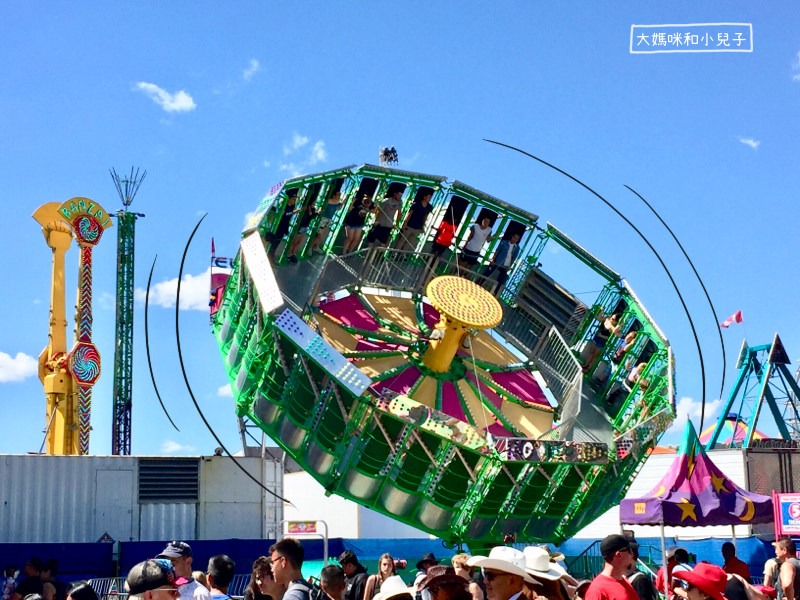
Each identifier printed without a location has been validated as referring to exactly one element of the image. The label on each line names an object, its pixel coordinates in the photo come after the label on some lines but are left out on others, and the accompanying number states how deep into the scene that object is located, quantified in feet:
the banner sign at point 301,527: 64.34
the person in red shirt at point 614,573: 23.27
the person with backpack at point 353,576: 36.35
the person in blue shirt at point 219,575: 26.37
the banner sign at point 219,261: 90.68
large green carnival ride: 69.00
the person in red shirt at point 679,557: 42.29
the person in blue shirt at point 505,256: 90.33
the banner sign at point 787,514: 58.85
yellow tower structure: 119.96
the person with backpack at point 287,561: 25.54
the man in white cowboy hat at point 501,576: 21.47
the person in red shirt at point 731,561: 41.01
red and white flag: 146.83
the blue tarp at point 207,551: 70.85
